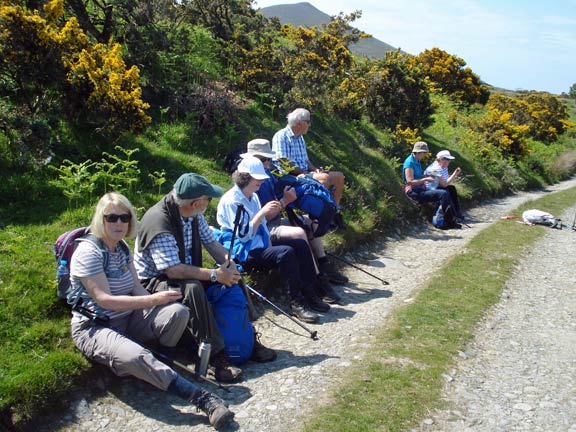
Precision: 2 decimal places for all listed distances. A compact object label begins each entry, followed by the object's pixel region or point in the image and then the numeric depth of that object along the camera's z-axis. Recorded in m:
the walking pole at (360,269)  8.26
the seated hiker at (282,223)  6.95
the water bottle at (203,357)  4.86
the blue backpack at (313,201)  7.61
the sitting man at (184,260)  5.04
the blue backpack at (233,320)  5.39
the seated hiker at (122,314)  4.46
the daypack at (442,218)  12.30
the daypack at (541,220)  13.54
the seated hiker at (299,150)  8.80
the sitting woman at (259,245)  6.36
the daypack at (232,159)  8.81
